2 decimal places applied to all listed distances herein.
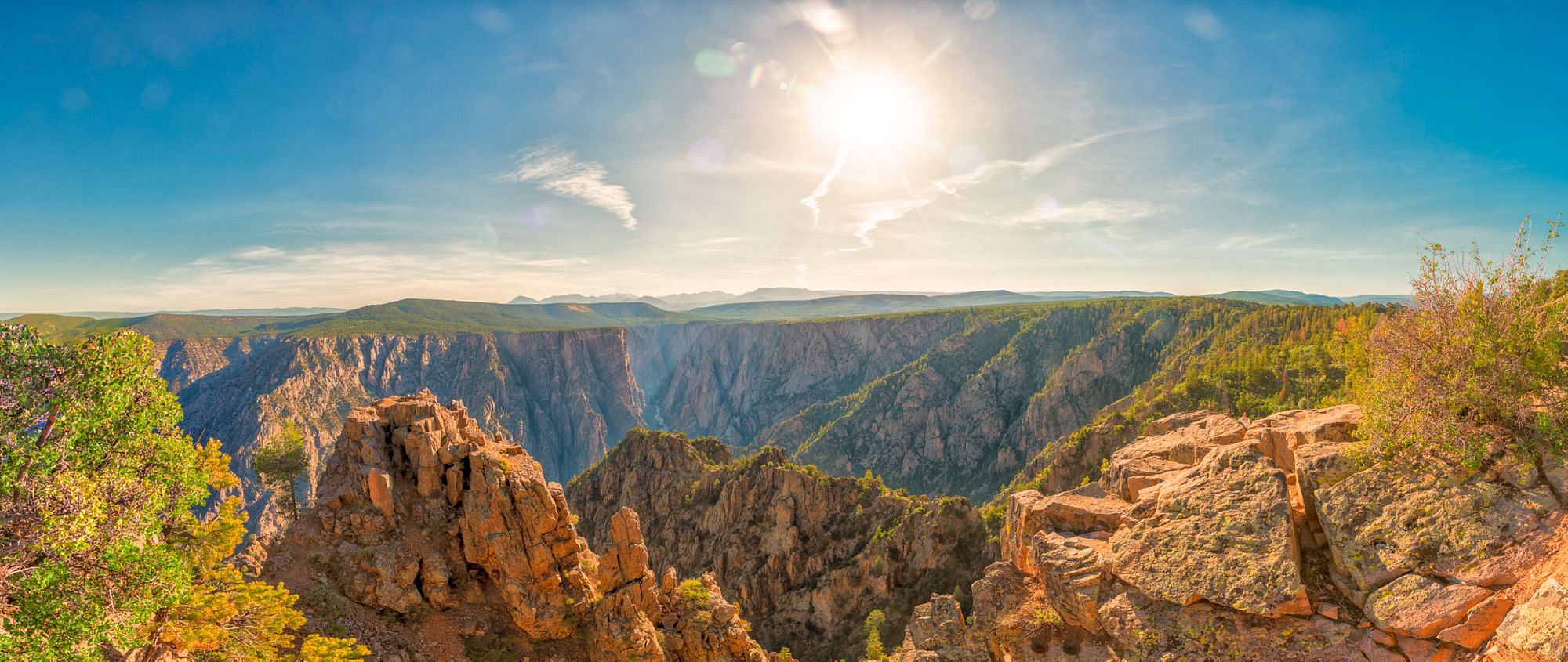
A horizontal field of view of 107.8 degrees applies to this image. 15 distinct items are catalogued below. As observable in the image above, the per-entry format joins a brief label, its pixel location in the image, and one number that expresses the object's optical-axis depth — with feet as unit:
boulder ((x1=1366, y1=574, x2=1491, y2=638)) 38.93
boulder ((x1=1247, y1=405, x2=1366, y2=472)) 56.90
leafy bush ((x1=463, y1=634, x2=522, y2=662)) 93.56
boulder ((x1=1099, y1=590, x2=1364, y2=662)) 42.73
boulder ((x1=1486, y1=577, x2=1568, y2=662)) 31.83
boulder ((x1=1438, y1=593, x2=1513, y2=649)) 37.35
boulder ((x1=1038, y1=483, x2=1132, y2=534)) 62.23
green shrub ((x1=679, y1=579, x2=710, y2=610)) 117.39
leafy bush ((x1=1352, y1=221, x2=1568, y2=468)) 44.27
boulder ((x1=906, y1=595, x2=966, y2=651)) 85.25
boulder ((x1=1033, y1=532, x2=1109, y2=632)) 53.78
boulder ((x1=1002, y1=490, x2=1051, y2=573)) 65.57
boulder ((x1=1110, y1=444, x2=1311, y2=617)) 45.68
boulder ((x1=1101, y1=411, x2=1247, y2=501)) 67.62
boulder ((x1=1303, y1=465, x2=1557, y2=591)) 39.93
